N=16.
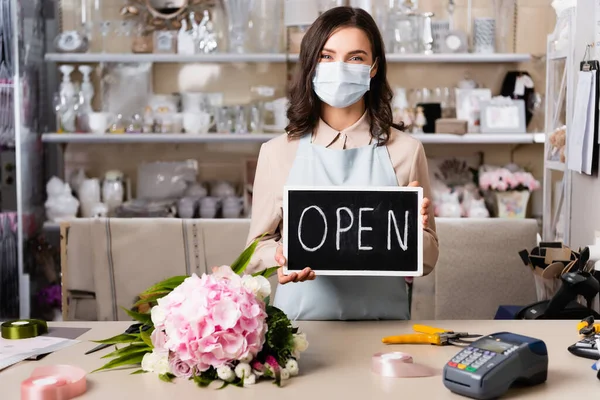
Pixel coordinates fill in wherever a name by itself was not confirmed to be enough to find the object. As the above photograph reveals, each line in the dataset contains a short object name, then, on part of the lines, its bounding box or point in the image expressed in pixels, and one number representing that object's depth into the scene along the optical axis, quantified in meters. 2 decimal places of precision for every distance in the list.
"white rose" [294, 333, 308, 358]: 1.46
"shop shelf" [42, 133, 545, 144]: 4.23
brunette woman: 1.98
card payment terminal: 1.32
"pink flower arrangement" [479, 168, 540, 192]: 4.23
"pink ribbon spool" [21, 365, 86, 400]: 1.33
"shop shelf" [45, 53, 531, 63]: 4.26
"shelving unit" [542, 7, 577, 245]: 3.28
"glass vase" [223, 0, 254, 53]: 4.32
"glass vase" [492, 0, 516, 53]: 4.40
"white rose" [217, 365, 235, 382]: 1.39
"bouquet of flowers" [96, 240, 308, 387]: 1.38
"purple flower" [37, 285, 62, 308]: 4.28
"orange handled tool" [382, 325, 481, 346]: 1.68
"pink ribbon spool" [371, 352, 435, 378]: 1.46
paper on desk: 1.59
